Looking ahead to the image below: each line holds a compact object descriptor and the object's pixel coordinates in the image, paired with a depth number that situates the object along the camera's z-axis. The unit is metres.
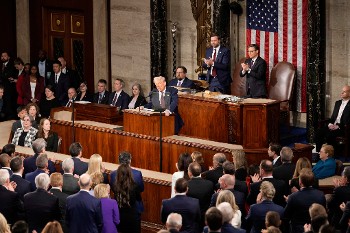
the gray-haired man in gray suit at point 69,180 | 13.07
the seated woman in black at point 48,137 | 16.44
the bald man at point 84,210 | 12.25
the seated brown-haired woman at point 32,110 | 17.58
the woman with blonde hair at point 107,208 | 12.41
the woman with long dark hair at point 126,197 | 12.94
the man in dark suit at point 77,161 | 14.08
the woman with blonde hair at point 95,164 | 13.28
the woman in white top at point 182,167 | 13.31
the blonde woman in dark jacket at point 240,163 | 13.50
